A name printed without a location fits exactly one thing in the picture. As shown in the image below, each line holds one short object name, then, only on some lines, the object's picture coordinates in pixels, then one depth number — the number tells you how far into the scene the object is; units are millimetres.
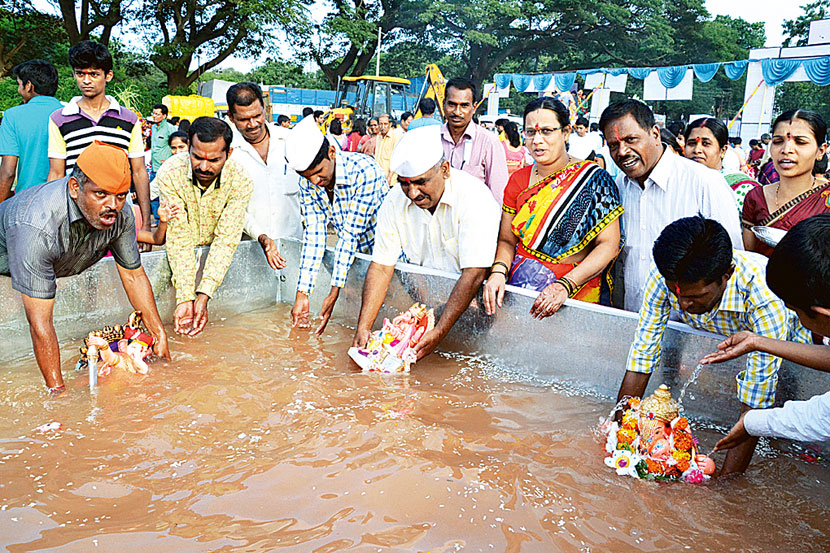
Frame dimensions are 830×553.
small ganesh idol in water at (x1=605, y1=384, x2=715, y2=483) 2480
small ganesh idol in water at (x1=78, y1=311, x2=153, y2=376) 3361
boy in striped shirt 3951
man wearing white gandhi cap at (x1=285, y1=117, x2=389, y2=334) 3896
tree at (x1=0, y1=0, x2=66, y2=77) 19703
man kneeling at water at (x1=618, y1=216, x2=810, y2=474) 2252
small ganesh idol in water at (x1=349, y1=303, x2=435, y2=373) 3525
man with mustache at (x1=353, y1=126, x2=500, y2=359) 3336
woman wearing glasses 3354
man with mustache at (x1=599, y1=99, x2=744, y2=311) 3109
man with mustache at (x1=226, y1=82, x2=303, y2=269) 4379
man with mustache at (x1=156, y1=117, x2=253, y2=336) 3816
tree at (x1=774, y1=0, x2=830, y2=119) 32344
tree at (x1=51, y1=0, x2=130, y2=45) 18938
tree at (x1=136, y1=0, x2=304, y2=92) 20328
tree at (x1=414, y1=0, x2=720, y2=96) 32594
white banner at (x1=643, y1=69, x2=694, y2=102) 20453
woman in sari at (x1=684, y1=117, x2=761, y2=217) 4570
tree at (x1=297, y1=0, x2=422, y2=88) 24906
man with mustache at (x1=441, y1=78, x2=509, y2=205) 4875
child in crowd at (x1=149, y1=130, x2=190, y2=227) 7230
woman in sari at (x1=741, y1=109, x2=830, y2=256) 3264
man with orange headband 2895
